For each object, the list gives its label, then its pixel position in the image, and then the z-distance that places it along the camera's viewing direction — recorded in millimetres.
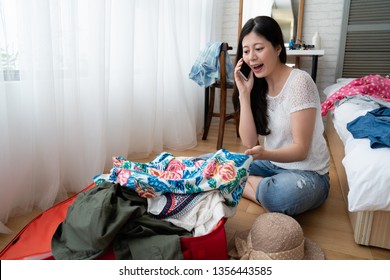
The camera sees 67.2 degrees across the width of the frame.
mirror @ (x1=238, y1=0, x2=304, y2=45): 2855
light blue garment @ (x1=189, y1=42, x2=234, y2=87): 2127
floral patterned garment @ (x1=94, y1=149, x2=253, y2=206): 961
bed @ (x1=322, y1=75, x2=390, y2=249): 855
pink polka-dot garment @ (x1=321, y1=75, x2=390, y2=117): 1816
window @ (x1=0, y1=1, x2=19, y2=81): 1014
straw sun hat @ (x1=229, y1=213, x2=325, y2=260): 843
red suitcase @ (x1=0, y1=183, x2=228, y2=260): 816
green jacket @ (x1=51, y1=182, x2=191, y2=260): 776
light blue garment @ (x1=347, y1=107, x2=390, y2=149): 950
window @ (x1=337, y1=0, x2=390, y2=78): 2521
